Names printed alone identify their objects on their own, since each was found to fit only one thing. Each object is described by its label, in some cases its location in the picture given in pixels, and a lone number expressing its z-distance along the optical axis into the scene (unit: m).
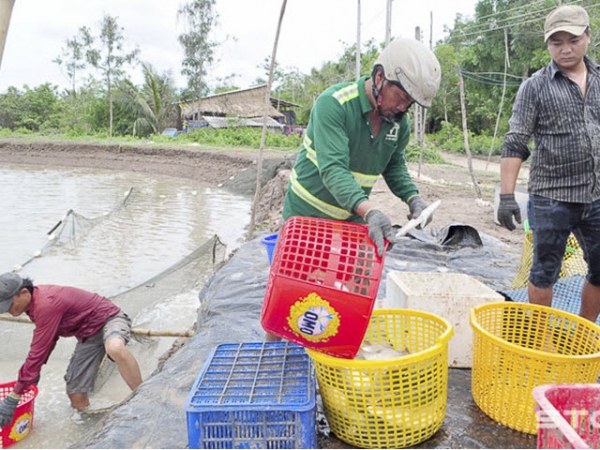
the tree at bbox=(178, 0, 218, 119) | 27.97
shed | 30.73
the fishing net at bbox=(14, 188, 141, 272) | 7.14
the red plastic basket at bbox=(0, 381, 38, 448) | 2.97
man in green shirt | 1.76
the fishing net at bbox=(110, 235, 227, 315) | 4.97
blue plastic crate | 1.64
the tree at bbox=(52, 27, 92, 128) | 30.06
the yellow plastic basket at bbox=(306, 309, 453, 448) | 1.68
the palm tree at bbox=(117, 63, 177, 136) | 26.66
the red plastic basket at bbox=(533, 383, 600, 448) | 1.21
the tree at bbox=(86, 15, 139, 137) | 28.73
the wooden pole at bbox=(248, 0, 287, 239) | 6.12
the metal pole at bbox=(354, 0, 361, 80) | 12.58
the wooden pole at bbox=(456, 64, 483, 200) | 9.01
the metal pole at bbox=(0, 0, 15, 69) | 1.37
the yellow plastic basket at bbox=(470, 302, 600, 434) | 1.74
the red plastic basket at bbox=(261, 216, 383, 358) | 1.65
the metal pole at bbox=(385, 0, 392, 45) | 11.80
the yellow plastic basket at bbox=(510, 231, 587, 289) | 3.47
